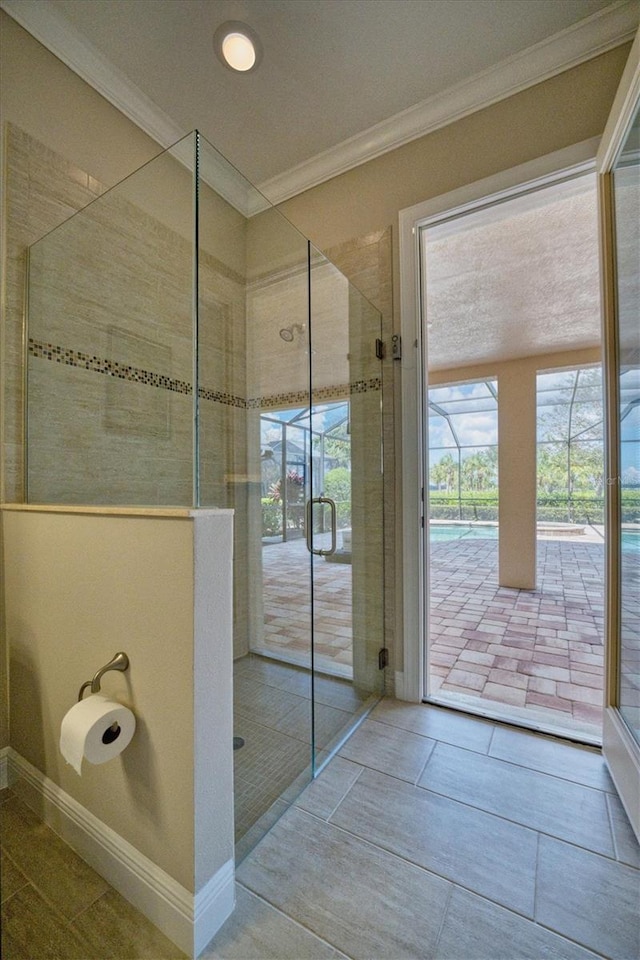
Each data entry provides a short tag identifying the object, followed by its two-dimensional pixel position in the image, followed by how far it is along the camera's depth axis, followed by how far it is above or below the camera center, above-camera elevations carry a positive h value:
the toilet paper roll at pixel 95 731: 0.90 -0.60
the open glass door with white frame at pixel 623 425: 1.33 +0.19
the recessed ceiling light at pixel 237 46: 1.52 +1.77
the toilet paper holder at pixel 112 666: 0.98 -0.48
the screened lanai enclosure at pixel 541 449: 7.03 +0.64
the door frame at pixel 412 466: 1.93 +0.06
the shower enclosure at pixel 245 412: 1.50 +0.33
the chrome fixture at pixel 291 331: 2.05 +0.80
